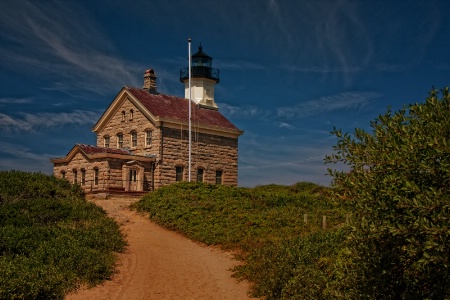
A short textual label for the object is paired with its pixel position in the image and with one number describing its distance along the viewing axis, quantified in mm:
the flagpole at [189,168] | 32344
